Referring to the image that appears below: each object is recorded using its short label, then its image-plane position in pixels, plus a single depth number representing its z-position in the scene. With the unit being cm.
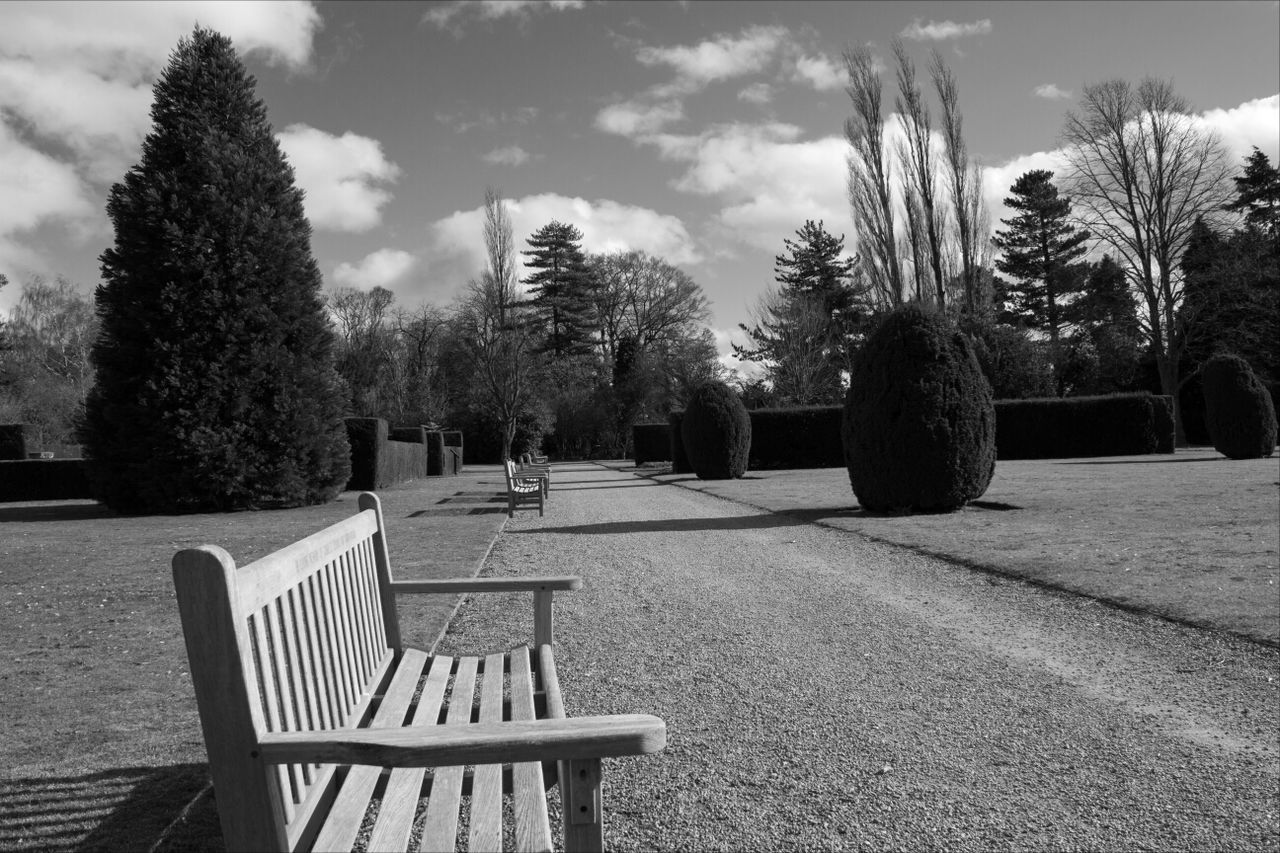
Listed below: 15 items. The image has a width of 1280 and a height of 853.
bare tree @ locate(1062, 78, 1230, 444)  3825
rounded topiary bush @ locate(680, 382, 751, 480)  2405
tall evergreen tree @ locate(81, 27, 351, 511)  1636
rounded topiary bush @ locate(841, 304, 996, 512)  1264
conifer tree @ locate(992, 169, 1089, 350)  5050
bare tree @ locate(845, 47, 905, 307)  3747
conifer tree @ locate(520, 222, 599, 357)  5509
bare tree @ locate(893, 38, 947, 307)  3716
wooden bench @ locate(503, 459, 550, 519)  1523
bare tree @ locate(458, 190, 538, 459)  4319
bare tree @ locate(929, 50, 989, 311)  3878
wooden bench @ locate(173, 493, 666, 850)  175
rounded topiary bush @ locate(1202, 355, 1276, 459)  2416
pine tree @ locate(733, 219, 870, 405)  4334
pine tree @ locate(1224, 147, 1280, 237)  4359
